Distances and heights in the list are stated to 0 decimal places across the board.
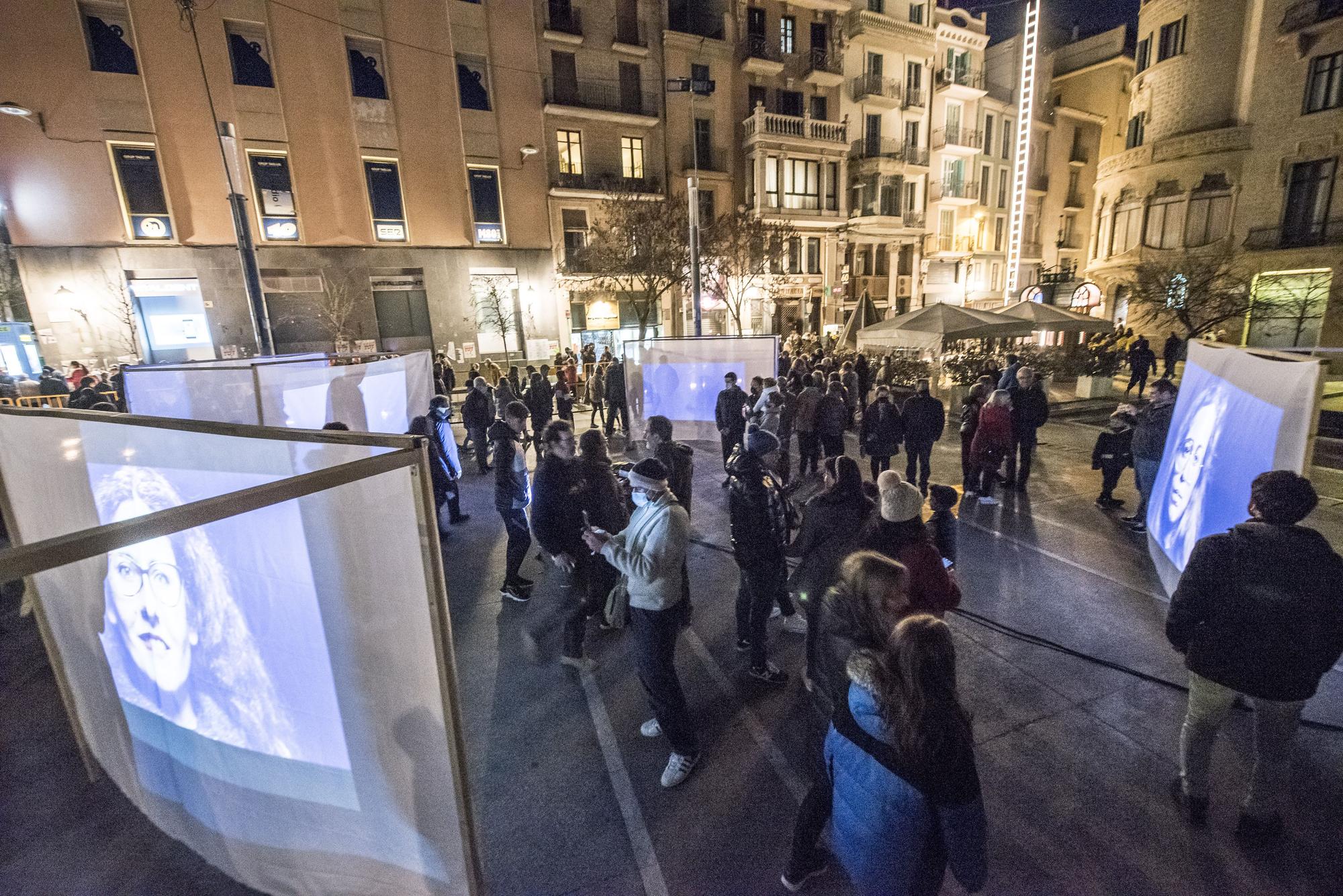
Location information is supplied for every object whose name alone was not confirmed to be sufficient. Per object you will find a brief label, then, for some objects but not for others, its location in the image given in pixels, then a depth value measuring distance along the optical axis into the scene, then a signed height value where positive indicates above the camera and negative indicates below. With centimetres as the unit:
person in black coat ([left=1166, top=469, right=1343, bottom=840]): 249 -152
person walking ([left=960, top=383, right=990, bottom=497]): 805 -183
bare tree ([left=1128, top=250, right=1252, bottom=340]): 1797 -32
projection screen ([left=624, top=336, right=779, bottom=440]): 1092 -131
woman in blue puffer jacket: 173 -144
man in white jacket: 315 -150
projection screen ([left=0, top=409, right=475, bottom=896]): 196 -122
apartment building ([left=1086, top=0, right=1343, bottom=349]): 2052 +503
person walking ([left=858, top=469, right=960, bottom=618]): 308 -136
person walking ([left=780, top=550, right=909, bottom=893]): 206 -132
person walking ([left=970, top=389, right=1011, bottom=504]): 733 -183
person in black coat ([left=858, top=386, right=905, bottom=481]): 793 -182
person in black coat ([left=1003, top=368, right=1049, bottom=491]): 809 -172
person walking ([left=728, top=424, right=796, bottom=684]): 394 -161
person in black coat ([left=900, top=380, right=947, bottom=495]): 782 -173
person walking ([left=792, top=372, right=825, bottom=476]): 861 -182
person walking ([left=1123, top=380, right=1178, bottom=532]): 612 -158
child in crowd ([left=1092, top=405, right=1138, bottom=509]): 724 -207
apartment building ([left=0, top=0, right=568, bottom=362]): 1805 +534
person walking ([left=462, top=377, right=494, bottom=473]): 984 -159
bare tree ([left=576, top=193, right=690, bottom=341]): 2166 +240
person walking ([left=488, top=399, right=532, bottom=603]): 557 -171
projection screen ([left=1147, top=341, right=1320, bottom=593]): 363 -117
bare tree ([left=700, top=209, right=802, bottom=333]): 2317 +204
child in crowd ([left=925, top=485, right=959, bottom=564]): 409 -165
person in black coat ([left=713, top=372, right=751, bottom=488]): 919 -171
